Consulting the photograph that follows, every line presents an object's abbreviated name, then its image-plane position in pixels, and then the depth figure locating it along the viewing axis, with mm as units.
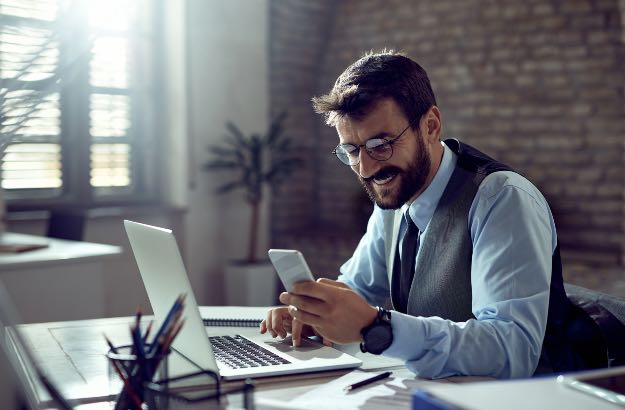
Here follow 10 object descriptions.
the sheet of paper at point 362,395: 1108
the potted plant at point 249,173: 5008
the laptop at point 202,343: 1044
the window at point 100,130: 4438
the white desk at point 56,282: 2686
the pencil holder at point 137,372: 920
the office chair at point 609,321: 1401
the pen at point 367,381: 1192
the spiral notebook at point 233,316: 1707
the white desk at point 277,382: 719
